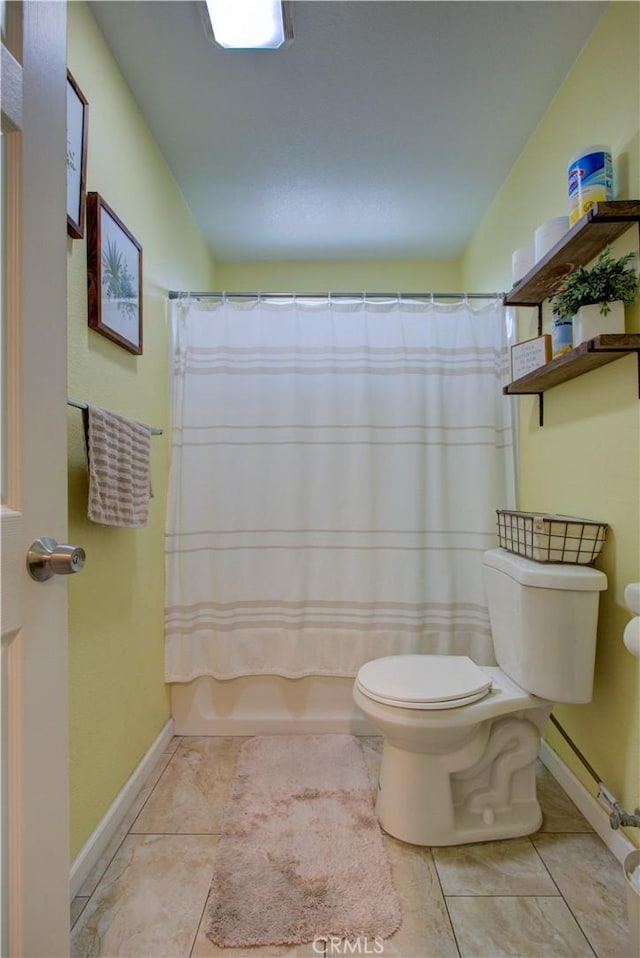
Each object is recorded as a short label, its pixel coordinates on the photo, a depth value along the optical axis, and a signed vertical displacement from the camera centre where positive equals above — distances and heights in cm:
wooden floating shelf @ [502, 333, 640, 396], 114 +35
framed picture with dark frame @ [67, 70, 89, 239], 113 +86
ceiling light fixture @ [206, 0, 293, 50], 119 +128
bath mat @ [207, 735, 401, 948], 108 -105
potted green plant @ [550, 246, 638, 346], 117 +51
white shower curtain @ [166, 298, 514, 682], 190 -3
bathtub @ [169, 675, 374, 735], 193 -95
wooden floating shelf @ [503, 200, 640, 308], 113 +68
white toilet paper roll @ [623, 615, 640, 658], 102 -35
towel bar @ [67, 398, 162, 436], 110 +21
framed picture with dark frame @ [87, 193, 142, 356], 127 +65
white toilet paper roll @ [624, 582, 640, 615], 109 -28
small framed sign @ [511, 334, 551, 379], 152 +46
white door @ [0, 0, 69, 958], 63 +2
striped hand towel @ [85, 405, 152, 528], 122 +6
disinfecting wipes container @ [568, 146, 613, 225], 119 +82
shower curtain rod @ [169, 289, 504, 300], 193 +83
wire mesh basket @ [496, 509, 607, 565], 132 -16
